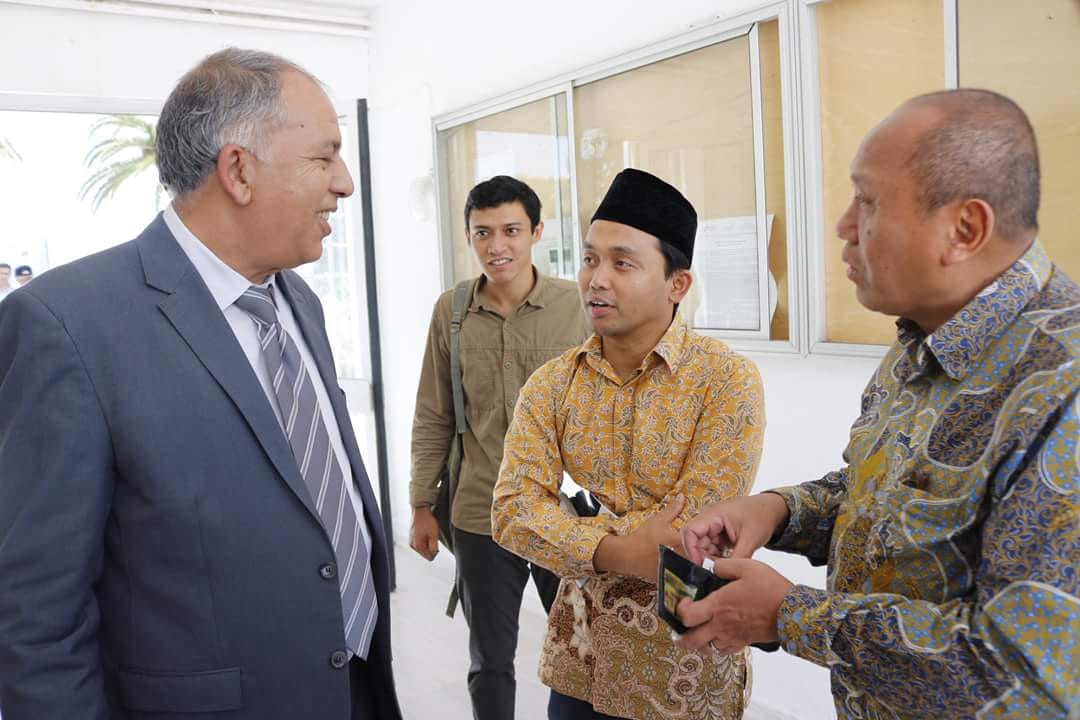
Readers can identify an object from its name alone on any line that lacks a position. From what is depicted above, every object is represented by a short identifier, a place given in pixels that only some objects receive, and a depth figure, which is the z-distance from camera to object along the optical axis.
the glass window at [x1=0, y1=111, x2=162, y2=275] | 4.44
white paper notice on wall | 2.93
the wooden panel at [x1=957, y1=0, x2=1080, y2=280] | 2.04
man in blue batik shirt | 0.89
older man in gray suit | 1.18
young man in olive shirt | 2.62
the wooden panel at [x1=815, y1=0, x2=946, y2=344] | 2.35
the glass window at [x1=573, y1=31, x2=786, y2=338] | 2.85
